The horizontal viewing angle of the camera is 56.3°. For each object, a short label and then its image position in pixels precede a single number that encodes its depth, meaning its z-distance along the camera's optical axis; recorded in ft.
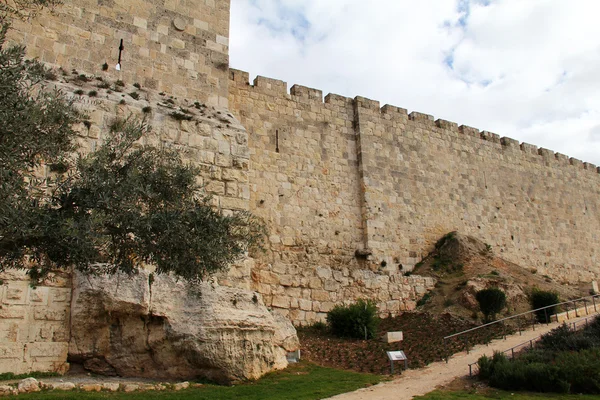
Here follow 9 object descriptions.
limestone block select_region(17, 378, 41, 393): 23.68
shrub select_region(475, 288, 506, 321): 47.50
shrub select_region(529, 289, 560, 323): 48.73
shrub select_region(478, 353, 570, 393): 30.68
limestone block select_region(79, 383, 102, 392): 24.89
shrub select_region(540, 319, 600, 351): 37.27
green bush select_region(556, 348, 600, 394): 30.37
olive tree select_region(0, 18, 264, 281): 19.63
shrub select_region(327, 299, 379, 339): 42.83
